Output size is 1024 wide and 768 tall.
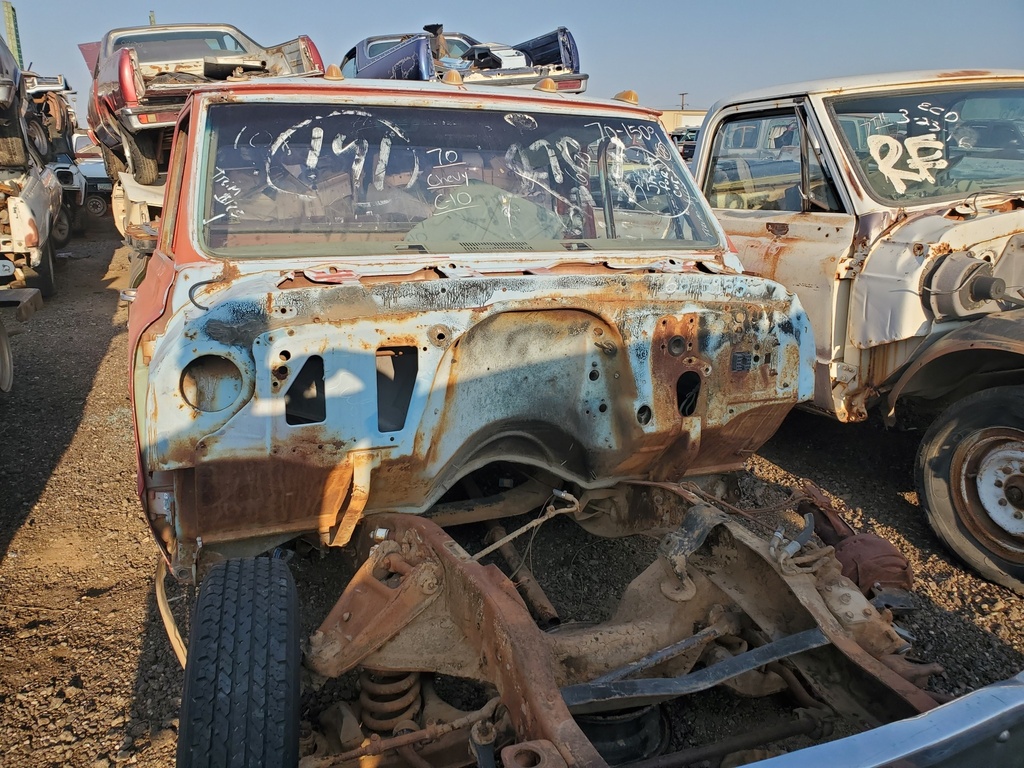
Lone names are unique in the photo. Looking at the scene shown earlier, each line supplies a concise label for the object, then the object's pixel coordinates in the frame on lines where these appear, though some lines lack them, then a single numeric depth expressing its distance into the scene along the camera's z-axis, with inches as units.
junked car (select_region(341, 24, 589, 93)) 225.0
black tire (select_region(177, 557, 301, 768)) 72.0
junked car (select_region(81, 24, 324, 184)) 270.2
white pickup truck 138.9
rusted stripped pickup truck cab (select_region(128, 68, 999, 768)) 79.2
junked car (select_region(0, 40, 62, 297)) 332.2
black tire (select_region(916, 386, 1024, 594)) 133.0
